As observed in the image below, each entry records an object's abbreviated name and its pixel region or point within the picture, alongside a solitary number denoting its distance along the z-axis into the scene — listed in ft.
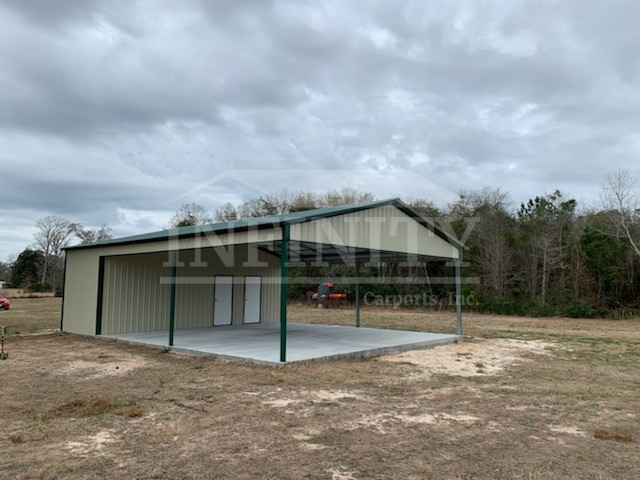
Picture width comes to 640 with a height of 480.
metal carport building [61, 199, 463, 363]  33.01
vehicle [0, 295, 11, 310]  81.61
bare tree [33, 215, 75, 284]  167.43
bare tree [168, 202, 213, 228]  123.97
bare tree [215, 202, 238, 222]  119.24
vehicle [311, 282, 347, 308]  86.58
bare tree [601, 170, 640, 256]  73.41
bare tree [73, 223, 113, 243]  162.09
